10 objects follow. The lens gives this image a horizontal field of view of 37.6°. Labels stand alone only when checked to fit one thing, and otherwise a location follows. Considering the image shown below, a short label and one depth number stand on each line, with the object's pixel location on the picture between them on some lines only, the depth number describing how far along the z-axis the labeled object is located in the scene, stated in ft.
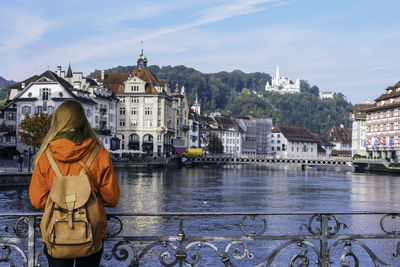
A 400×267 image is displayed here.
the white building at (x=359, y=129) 419.74
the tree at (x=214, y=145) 522.88
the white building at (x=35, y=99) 278.05
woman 17.48
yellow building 368.68
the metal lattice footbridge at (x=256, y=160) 371.23
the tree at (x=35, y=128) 225.97
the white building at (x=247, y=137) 636.89
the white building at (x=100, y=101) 319.12
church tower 624.75
